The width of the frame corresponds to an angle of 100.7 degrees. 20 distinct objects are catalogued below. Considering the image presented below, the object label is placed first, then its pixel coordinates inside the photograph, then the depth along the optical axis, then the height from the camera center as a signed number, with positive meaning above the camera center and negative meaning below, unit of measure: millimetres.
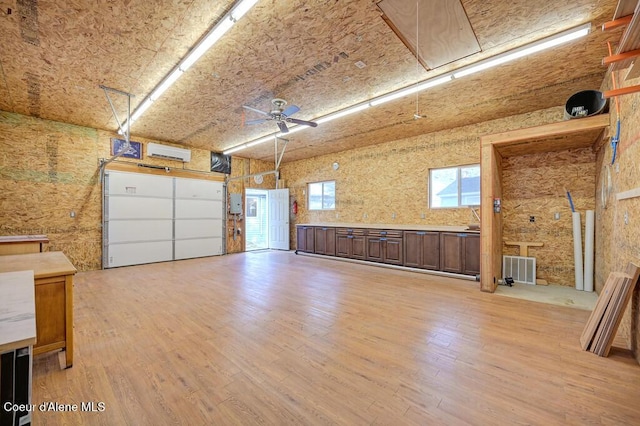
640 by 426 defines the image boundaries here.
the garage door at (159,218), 6488 -192
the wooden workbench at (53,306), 2201 -811
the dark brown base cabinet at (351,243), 6926 -864
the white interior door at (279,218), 9555 -256
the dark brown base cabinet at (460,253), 5109 -827
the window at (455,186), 5855 +572
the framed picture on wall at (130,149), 6520 +1604
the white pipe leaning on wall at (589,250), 4395 -653
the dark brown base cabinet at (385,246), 6184 -853
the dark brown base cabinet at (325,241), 7603 -864
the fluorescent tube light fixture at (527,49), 2801 +1877
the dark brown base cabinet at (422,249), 5598 -835
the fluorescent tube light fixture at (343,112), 4730 +1885
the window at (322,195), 8641 +544
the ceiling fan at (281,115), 4277 +1578
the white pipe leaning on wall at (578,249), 4516 -660
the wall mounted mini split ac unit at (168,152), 6958 +1610
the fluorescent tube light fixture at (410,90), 3771 +1873
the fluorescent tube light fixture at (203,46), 2447 +1875
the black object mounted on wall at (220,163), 8398 +1567
